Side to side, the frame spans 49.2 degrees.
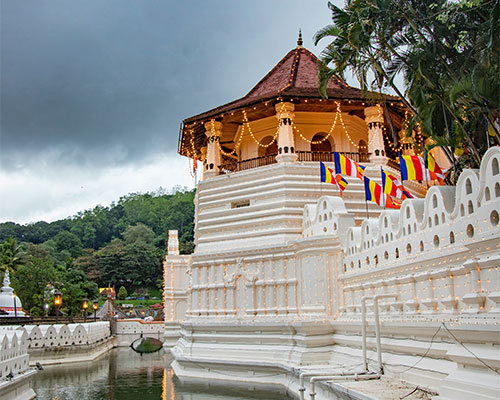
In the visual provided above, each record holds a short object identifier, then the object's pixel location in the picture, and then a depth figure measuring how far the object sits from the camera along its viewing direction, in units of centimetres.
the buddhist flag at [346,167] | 1622
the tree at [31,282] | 4397
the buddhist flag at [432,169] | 1550
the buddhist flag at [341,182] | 1697
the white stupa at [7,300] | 3375
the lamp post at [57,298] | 2670
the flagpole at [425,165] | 1549
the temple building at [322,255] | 884
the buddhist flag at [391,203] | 1720
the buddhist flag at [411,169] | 1529
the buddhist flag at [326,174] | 1672
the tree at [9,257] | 5305
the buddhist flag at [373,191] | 1603
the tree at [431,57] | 1124
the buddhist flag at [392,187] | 1602
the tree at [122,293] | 8000
